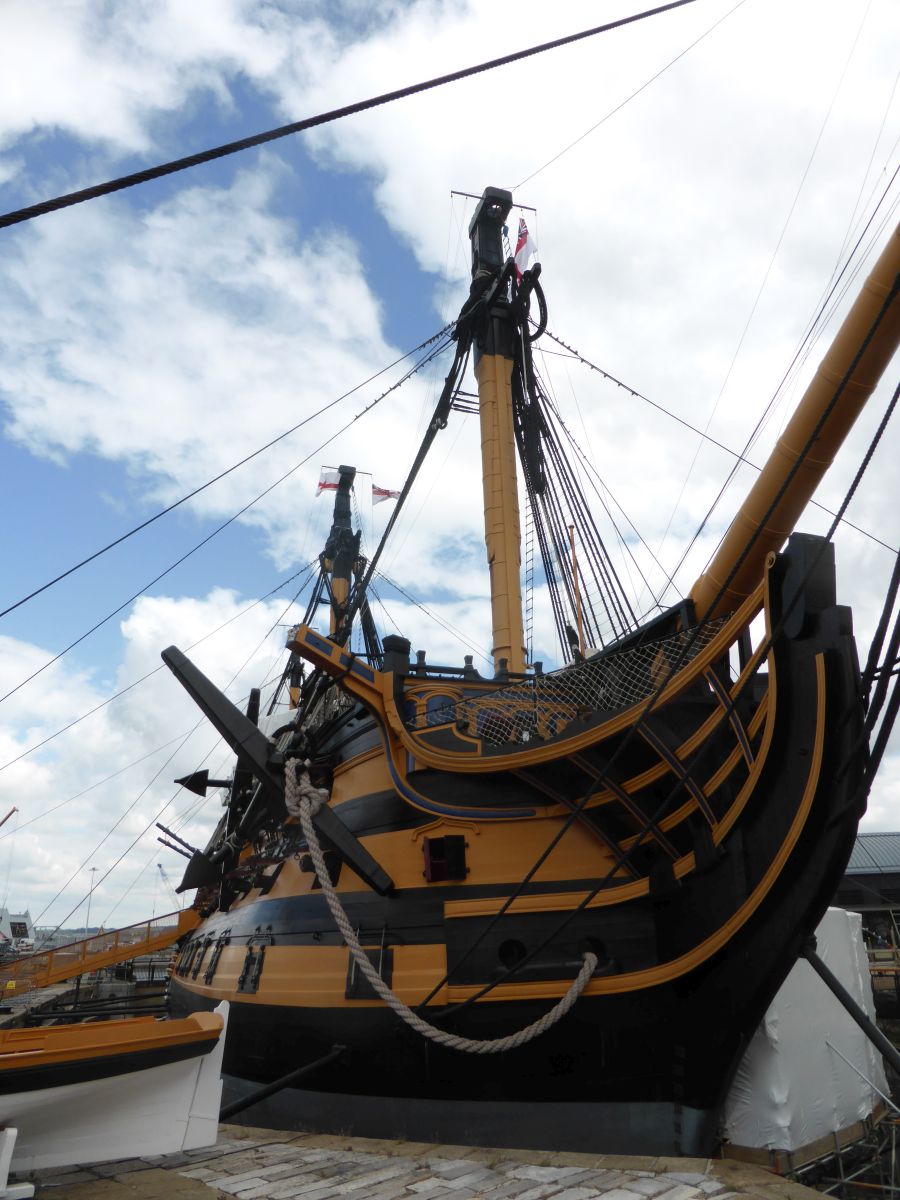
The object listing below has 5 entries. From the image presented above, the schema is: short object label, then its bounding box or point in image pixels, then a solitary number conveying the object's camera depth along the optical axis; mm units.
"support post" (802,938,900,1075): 4918
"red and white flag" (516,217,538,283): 13312
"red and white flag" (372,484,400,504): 29725
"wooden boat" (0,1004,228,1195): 4488
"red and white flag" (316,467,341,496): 30109
